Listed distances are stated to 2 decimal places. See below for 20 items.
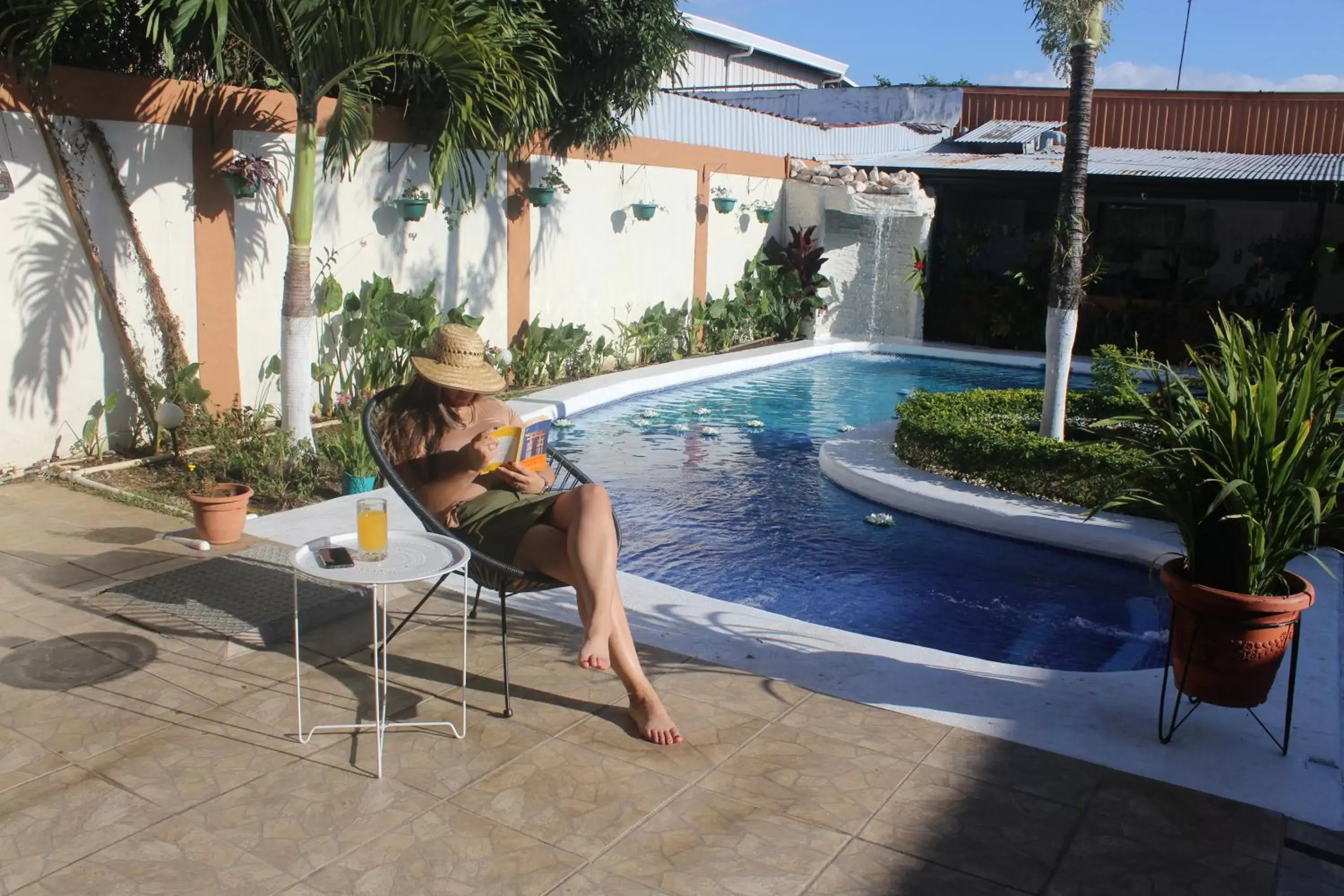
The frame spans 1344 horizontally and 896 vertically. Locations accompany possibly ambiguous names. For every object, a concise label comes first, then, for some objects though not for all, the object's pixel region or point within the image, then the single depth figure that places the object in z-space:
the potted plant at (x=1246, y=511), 3.96
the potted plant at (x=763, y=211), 17.11
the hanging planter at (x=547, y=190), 12.51
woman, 4.07
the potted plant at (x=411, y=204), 10.64
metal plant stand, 4.05
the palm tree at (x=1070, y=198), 8.68
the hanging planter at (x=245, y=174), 8.66
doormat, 4.91
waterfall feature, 17.50
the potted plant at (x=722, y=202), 16.08
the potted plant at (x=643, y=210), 14.34
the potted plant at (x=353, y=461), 7.36
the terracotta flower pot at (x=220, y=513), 6.07
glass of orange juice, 3.91
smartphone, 3.80
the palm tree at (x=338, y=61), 7.18
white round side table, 3.71
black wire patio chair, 4.20
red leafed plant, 17.66
